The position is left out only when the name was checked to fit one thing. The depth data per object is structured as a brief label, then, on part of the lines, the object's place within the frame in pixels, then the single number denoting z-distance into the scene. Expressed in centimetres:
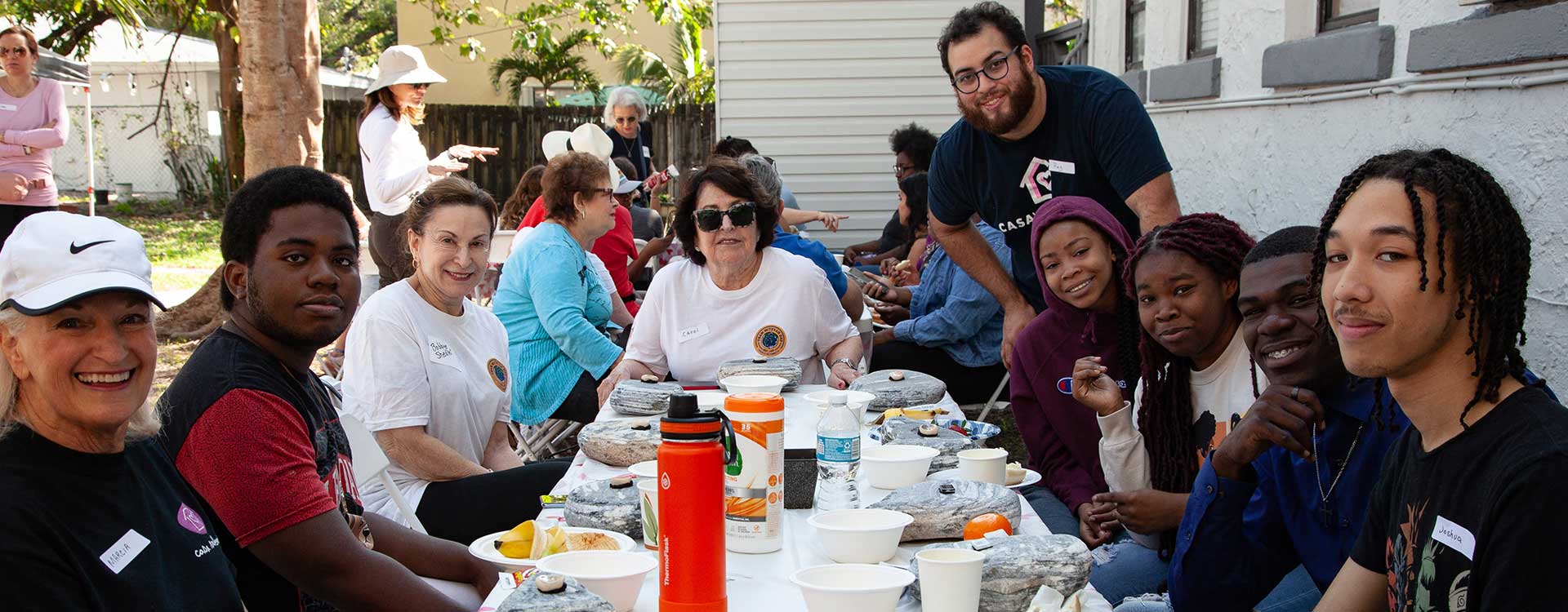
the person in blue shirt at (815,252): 559
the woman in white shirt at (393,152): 752
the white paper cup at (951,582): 193
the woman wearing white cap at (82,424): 179
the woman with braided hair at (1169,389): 296
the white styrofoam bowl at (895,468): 280
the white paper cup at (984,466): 278
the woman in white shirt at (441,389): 352
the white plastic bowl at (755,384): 354
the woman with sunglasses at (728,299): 456
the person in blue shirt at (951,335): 568
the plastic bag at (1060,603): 193
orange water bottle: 182
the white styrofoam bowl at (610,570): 202
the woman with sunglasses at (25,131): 813
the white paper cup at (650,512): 232
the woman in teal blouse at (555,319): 518
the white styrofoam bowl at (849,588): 189
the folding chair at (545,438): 527
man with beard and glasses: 414
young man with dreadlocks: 164
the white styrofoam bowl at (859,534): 220
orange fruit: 230
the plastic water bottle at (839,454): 270
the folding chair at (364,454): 304
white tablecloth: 209
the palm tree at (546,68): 2527
